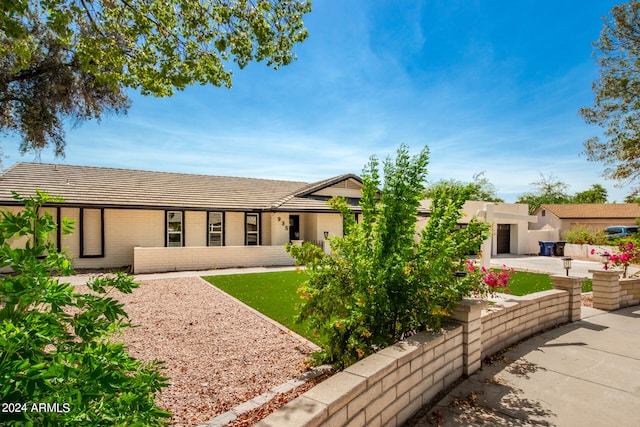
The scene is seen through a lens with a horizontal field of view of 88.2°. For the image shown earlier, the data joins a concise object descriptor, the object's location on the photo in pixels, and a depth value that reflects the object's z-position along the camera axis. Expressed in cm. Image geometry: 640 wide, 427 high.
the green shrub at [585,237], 2565
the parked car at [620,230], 3116
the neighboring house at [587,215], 3706
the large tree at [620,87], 1394
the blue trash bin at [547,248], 2558
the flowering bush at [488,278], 472
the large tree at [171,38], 731
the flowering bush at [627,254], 950
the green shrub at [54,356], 148
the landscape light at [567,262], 1044
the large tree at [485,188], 5572
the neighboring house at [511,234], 2647
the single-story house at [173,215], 1535
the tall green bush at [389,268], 392
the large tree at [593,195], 6845
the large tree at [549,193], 6288
